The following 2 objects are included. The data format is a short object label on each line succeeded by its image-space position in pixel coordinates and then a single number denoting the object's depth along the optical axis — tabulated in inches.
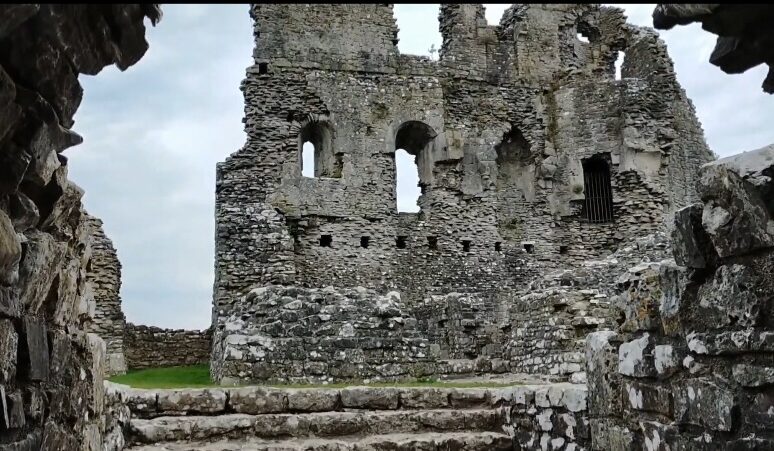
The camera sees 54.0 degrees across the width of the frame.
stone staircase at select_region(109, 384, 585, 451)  243.3
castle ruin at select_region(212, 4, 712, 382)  760.3
